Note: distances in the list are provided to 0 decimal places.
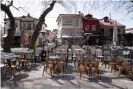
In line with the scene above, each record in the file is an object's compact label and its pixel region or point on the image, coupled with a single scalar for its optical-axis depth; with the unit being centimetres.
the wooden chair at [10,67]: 425
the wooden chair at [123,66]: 444
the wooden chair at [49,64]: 429
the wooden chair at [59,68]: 431
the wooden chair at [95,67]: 415
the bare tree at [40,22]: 765
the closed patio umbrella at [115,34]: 1045
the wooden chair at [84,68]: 413
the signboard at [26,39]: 1088
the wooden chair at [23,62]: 507
